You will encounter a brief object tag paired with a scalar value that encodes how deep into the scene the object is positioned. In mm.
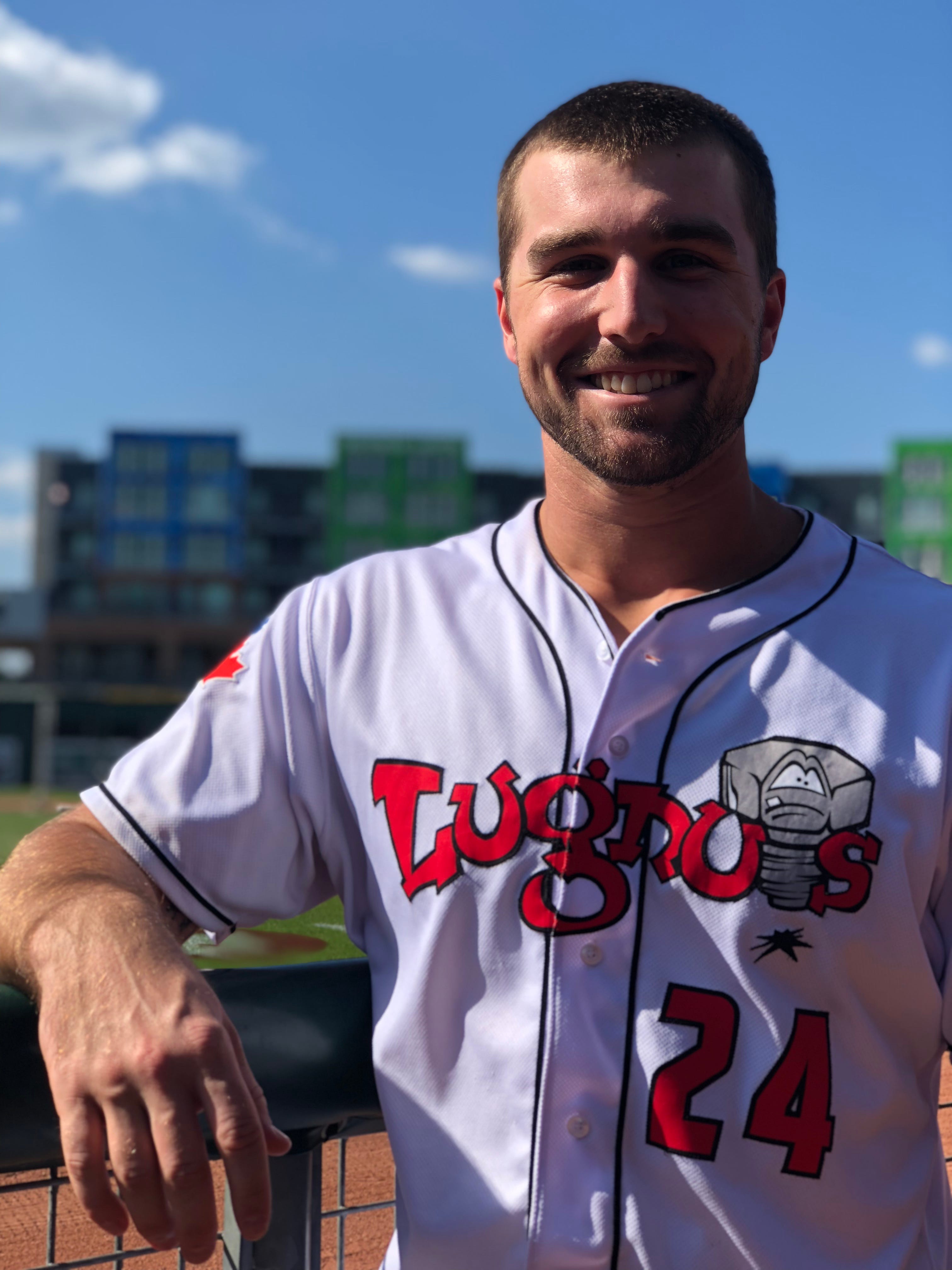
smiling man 1306
